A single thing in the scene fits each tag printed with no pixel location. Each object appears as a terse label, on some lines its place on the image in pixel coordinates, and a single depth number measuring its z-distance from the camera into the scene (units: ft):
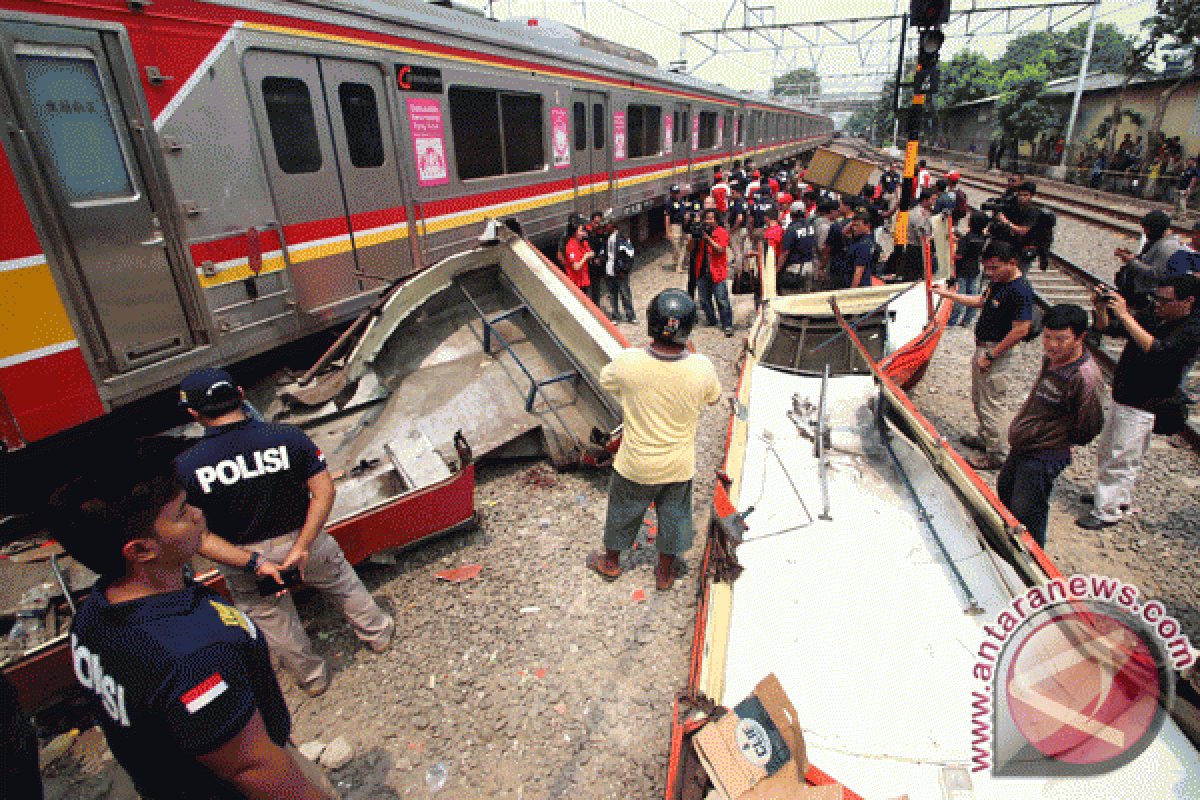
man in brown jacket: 10.30
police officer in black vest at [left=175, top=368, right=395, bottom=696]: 8.17
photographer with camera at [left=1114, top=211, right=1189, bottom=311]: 18.13
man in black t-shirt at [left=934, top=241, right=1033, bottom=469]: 14.89
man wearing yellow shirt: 9.87
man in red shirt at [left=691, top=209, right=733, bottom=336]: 25.38
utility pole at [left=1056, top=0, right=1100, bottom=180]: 73.67
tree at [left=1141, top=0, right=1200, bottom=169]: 65.67
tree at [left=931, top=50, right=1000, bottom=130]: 129.49
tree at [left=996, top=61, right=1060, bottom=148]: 96.73
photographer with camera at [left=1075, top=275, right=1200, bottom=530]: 11.72
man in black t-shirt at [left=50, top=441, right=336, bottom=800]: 4.26
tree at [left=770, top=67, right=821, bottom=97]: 151.74
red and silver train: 10.35
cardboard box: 6.47
